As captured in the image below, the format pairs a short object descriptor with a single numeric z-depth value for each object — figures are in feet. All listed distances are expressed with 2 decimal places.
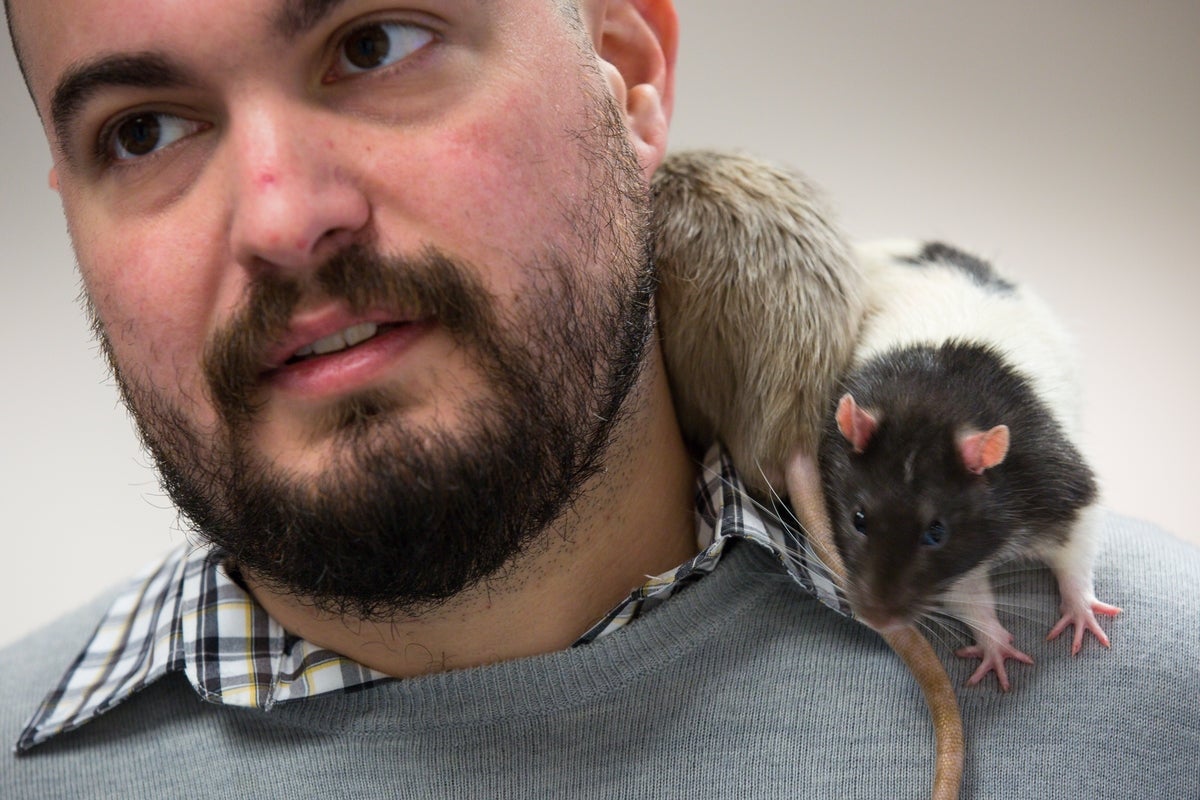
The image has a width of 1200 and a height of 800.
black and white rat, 1.83
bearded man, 1.67
